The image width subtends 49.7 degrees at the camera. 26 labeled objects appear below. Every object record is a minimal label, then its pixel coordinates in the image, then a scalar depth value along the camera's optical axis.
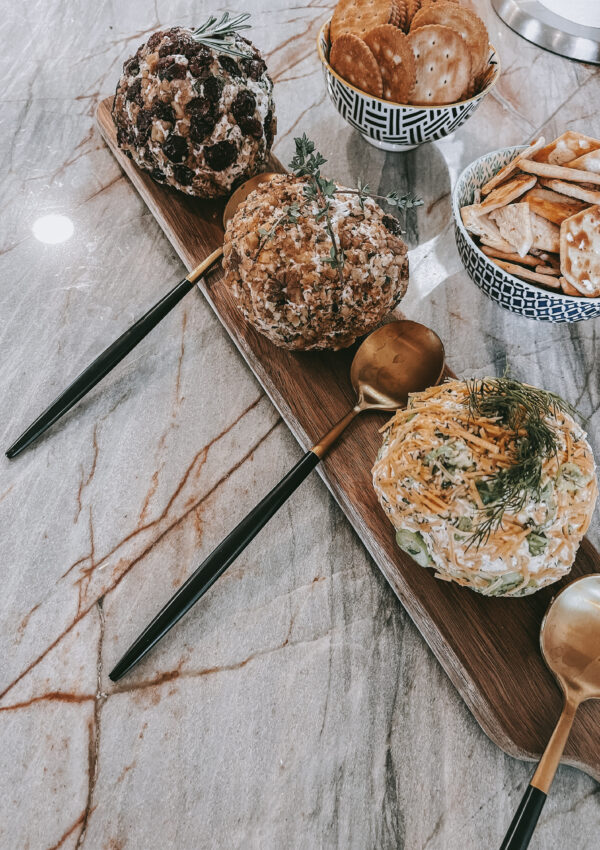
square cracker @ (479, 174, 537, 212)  0.83
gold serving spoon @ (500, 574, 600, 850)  0.62
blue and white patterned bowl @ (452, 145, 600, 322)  0.80
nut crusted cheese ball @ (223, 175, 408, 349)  0.70
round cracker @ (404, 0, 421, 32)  0.88
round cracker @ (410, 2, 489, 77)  0.86
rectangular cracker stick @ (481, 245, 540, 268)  0.82
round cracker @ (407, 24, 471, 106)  0.84
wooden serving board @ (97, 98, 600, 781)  0.63
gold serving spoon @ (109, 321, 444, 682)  0.67
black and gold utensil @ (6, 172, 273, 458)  0.78
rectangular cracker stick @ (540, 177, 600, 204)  0.80
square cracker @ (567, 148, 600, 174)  0.82
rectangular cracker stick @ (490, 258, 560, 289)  0.81
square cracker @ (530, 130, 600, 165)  0.84
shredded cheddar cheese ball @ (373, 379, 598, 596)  0.58
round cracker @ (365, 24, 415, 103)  0.83
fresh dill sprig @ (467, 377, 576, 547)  0.57
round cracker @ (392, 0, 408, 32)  0.88
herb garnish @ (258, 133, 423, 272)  0.69
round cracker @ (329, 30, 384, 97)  0.86
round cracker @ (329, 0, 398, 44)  0.86
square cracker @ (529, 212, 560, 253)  0.81
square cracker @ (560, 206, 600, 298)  0.78
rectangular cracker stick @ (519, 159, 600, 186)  0.81
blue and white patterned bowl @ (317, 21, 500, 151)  0.88
